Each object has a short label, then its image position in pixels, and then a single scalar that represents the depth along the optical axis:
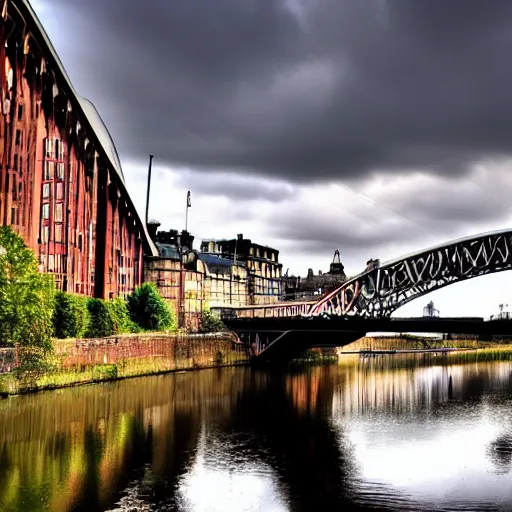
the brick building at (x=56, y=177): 58.81
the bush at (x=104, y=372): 60.41
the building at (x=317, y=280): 159.76
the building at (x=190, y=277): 93.17
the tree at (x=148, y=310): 81.75
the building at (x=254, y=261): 124.62
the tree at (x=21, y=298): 49.34
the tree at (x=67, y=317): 61.50
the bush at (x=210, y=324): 94.81
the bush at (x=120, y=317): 71.62
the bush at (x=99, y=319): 67.88
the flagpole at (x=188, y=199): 98.69
